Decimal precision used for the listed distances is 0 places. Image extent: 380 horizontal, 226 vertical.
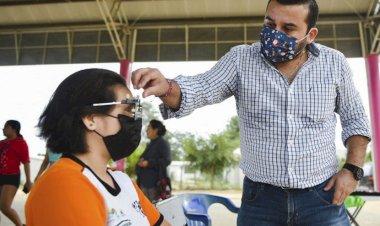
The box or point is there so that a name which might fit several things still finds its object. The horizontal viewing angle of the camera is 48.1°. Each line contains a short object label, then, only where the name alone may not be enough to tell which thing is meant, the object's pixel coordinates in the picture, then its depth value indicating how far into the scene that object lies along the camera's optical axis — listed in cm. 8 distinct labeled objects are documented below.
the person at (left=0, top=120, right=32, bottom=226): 473
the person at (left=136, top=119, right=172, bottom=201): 540
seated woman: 110
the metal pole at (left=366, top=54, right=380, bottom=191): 1057
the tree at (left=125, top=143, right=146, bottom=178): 1683
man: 146
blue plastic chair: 314
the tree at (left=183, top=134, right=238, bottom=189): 1992
